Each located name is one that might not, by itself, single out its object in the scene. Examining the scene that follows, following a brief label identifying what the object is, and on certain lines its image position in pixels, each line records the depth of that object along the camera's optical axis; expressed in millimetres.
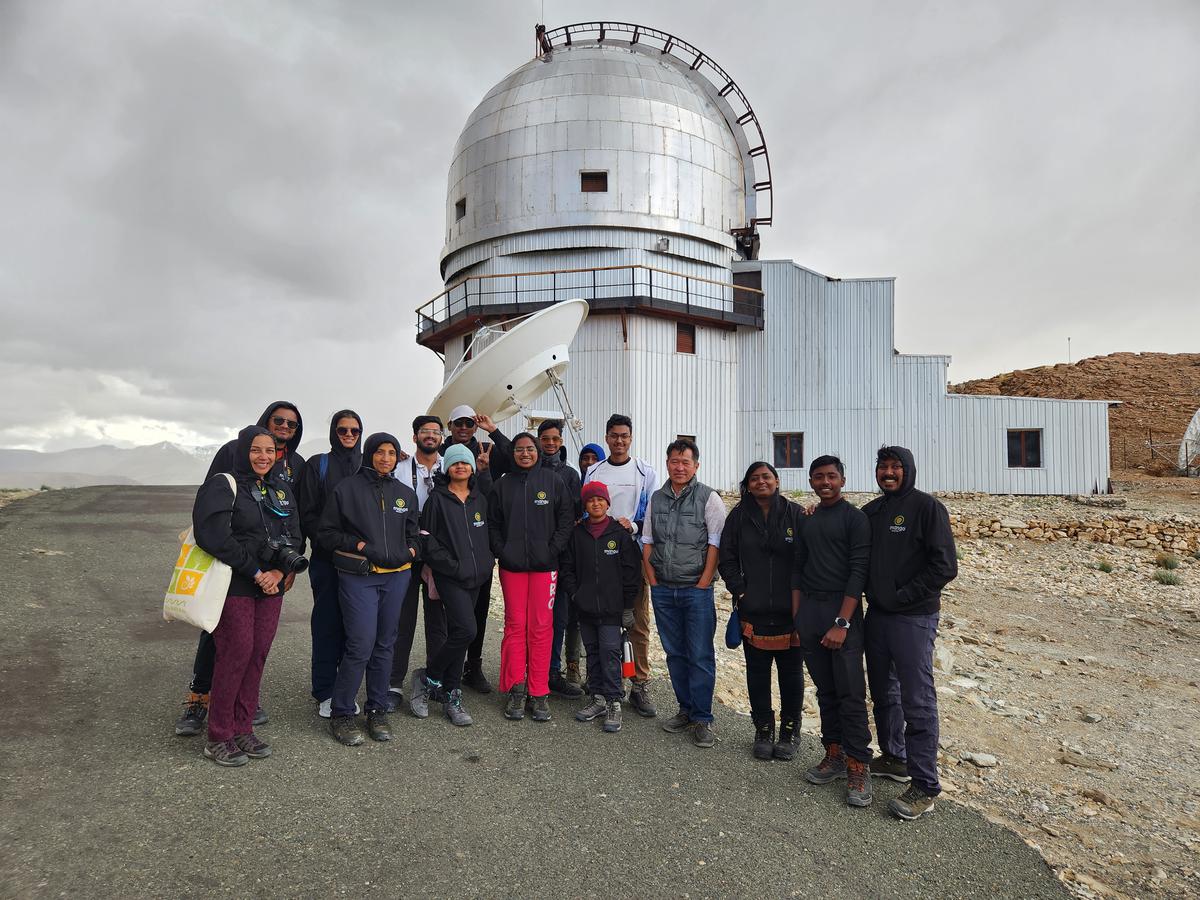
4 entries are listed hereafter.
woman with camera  4062
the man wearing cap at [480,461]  5699
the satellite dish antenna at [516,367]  12727
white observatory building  20375
